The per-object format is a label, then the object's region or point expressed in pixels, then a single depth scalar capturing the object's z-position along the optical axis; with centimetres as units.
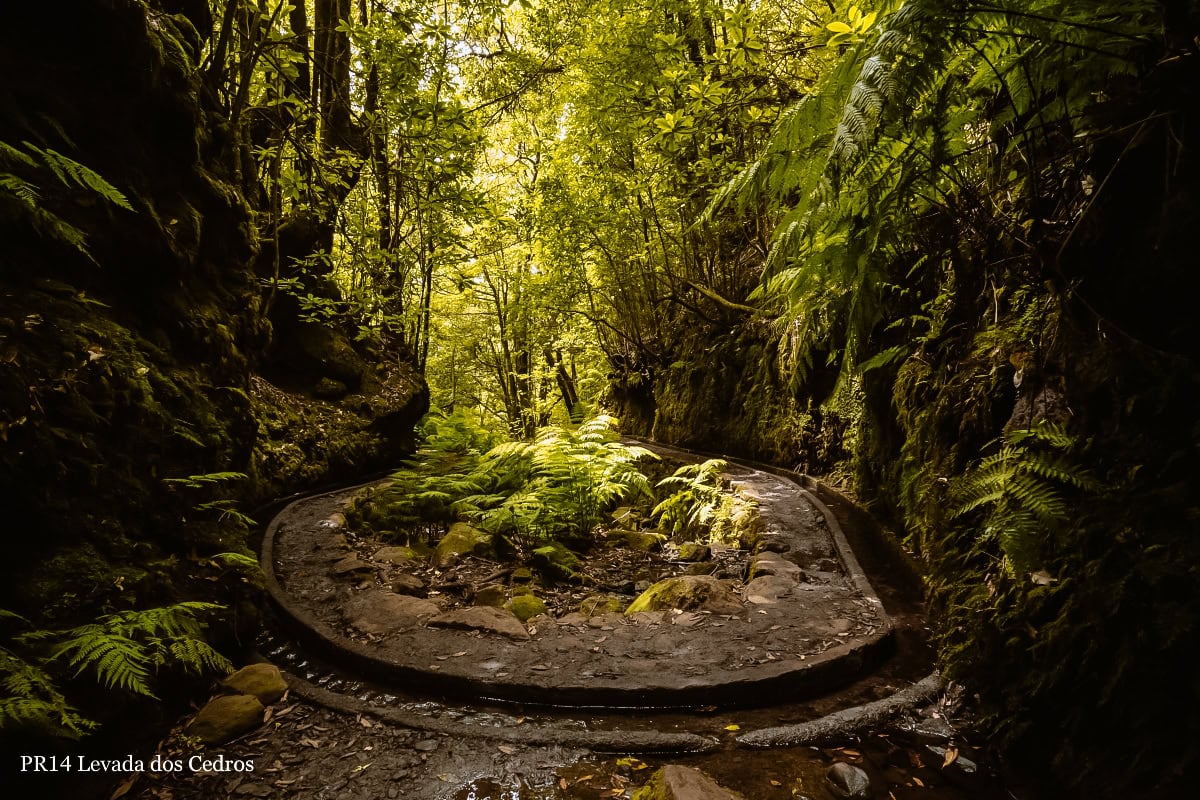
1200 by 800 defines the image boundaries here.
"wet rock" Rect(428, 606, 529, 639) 384
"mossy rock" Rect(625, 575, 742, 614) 420
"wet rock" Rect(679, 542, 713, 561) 613
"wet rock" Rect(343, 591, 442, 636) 391
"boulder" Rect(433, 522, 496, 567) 586
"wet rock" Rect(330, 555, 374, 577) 497
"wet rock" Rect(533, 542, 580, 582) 564
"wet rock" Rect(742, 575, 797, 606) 425
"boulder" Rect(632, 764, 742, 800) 208
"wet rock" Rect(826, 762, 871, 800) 224
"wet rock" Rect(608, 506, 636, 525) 851
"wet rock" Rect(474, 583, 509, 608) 468
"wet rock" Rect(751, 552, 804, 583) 473
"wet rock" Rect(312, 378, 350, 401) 1018
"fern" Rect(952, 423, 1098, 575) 220
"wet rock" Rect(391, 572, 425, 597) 483
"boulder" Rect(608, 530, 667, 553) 705
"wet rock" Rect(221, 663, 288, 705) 304
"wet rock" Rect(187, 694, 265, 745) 265
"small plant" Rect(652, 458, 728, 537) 723
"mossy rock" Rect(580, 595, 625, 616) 454
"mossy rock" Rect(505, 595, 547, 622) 441
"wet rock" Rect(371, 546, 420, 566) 560
